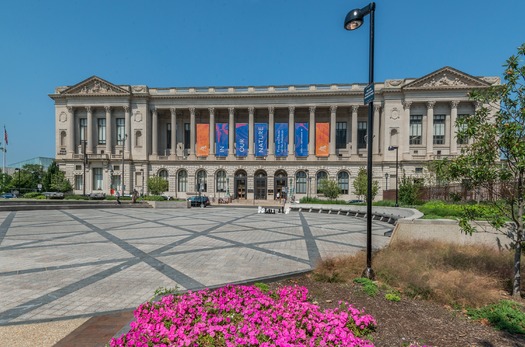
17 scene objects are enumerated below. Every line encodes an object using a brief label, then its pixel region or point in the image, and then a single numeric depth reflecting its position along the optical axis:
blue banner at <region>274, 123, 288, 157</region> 50.73
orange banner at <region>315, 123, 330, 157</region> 50.19
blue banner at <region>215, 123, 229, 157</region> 52.16
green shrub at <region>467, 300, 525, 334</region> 4.13
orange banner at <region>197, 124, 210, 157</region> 52.41
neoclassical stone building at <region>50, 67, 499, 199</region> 50.41
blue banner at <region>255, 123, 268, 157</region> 51.56
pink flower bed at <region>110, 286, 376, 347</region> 3.22
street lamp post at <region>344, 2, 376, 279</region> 6.03
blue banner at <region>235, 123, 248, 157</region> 51.66
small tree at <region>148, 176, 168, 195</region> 47.31
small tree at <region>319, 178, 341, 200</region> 43.28
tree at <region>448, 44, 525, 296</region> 5.65
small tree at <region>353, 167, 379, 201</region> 42.53
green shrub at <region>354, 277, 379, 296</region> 5.29
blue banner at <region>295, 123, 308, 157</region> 50.50
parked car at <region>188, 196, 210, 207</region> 36.83
